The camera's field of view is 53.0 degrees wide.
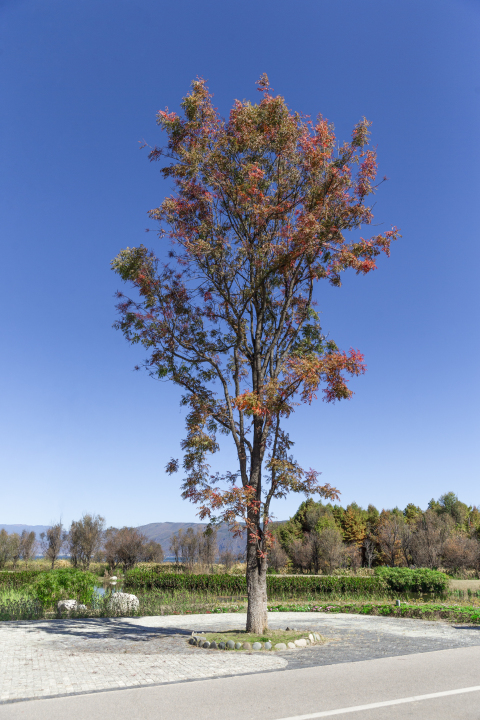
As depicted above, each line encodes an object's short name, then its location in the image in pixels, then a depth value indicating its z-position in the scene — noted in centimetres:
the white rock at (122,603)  1371
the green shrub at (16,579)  1980
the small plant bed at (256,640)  834
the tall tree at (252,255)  990
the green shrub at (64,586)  1302
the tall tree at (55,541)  3553
